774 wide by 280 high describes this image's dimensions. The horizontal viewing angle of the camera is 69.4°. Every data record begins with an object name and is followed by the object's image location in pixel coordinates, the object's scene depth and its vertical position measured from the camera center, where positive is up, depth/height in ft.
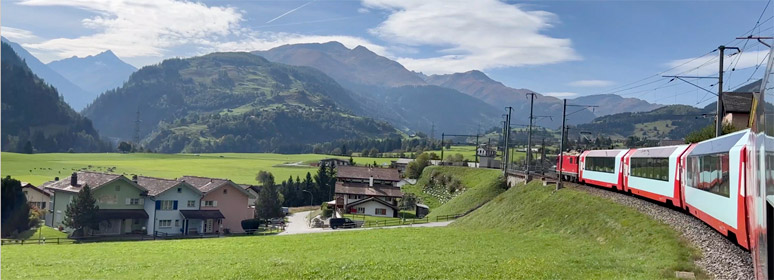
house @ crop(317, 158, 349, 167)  465.22 -7.24
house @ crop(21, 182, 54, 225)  209.97 -23.29
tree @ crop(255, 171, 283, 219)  253.65 -24.42
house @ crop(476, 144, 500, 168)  351.25 -1.22
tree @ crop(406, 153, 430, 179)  383.24 -6.36
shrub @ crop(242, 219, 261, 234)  233.96 -31.86
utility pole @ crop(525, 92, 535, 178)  168.55 +17.22
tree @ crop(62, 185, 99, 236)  190.08 -25.26
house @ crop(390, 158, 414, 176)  409.57 -7.15
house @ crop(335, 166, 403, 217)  262.26 -20.27
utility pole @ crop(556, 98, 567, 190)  141.63 +10.41
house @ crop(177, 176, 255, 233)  234.38 -23.75
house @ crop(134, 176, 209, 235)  218.38 -25.54
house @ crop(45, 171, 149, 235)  206.80 -22.10
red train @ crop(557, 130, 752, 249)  48.65 -1.00
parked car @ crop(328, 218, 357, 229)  202.85 -25.82
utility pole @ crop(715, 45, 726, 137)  104.98 +17.44
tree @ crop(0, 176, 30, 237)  171.01 -22.91
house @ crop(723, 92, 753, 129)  194.08 +22.34
